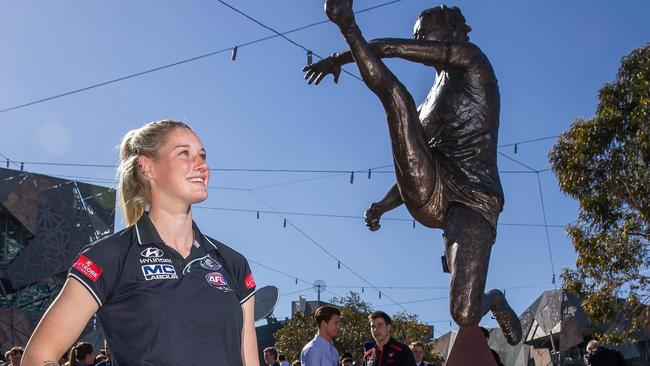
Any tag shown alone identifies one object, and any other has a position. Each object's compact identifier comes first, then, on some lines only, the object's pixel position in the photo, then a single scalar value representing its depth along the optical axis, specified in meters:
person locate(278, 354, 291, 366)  11.01
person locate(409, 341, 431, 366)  10.15
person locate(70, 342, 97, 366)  8.91
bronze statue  3.94
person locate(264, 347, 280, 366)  11.90
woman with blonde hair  2.04
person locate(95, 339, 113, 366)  8.05
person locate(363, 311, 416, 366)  7.23
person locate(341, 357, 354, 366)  11.41
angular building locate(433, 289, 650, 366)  38.59
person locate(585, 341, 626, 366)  10.92
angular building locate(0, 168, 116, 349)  49.22
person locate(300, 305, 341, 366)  7.39
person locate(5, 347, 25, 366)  8.70
